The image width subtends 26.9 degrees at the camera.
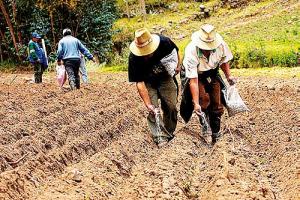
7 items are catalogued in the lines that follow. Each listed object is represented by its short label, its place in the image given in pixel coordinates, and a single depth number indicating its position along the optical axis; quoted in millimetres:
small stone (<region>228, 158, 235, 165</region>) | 6074
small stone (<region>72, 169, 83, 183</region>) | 5876
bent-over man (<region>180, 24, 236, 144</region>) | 7188
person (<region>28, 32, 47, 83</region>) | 14859
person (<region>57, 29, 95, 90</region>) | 13062
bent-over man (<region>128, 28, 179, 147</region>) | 7371
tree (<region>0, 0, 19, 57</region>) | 24203
